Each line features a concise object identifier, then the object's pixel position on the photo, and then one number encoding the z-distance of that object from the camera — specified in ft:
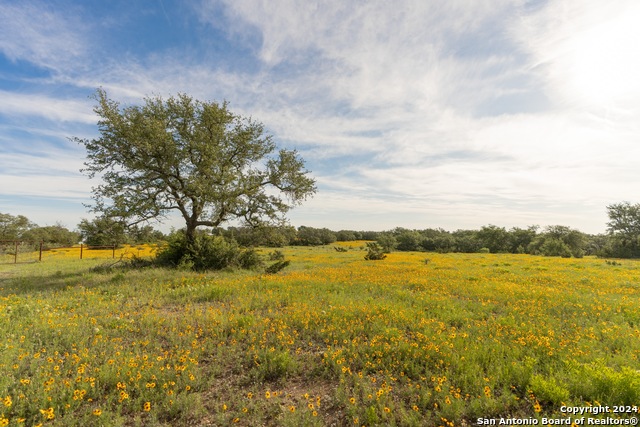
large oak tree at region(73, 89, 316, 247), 54.75
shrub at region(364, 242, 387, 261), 102.42
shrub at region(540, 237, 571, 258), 155.66
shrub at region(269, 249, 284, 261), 97.50
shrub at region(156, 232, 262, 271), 62.85
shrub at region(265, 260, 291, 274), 62.23
